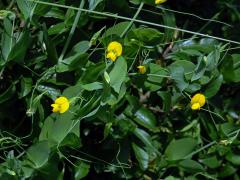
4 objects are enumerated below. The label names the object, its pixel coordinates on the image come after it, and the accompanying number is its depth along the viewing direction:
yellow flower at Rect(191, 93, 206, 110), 0.63
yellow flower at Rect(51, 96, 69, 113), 0.59
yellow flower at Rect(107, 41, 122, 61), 0.60
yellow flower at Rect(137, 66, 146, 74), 0.62
